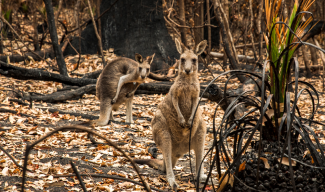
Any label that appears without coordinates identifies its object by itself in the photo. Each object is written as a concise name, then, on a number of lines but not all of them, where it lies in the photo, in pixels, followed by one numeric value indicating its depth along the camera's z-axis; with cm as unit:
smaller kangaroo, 1079
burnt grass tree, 414
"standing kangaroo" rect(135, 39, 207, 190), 628
